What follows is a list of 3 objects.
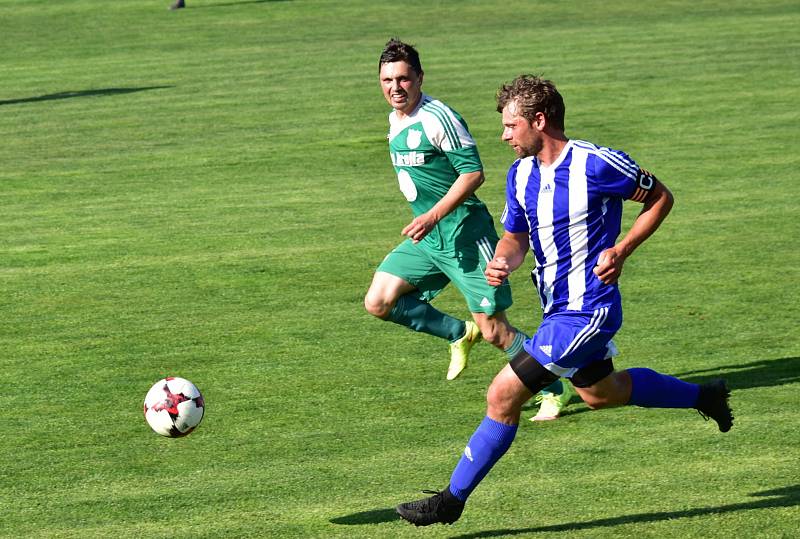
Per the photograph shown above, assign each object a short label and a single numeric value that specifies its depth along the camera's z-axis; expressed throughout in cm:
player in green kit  1719
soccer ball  1566
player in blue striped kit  1337
